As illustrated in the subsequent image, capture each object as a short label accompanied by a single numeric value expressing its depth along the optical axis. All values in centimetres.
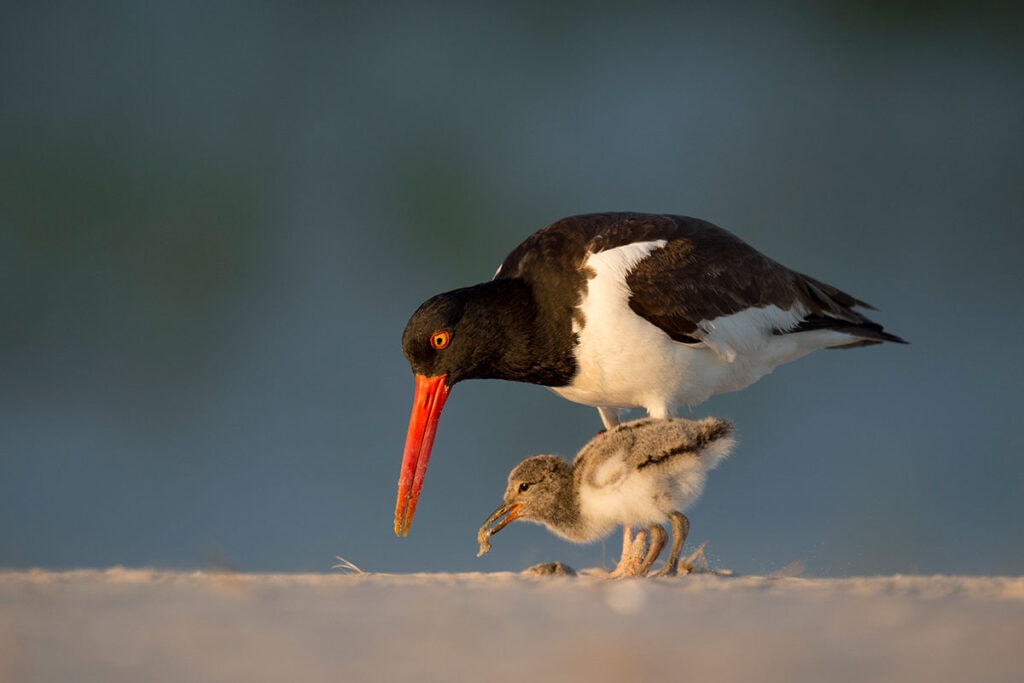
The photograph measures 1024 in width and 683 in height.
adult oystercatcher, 1192
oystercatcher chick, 1025
